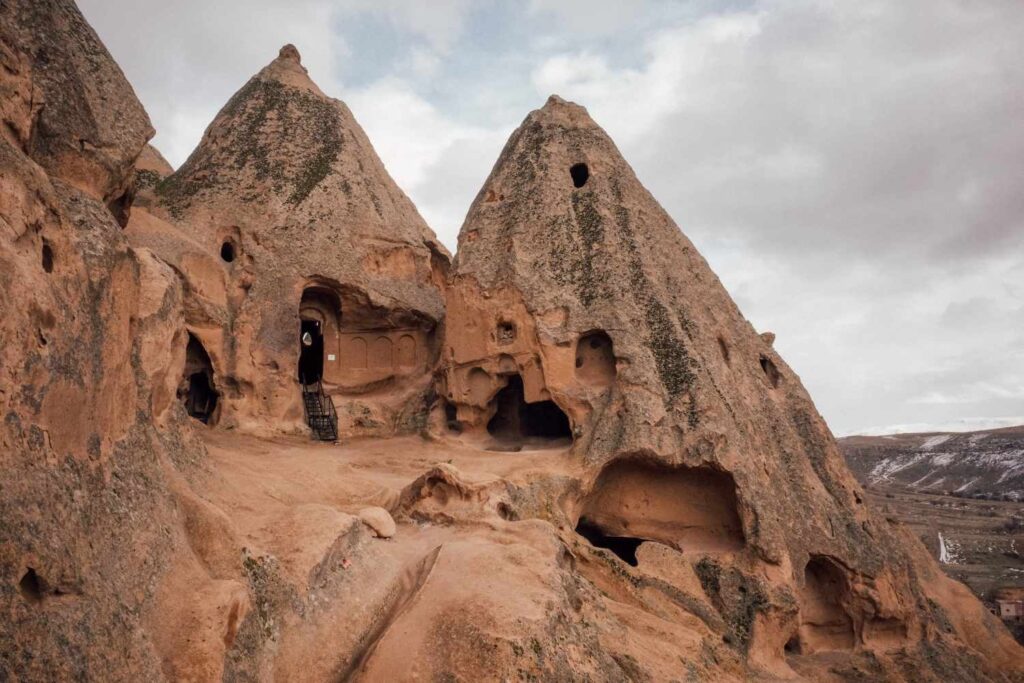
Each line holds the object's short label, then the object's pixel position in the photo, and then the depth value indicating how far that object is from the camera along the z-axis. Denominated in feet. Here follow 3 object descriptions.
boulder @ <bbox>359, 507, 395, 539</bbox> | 22.47
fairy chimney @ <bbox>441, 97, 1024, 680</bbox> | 33.14
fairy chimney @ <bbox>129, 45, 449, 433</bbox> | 44.32
